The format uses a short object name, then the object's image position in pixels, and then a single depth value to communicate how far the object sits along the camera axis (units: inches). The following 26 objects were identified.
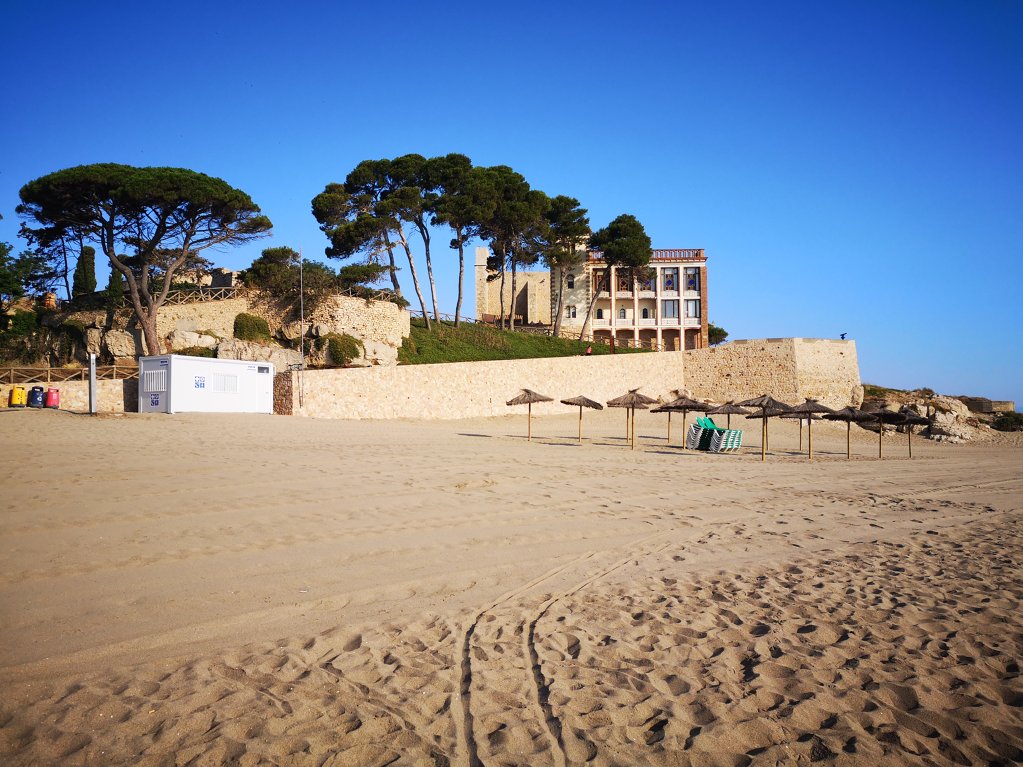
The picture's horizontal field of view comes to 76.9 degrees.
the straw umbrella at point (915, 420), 870.4
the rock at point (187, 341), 1018.1
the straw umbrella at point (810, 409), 829.7
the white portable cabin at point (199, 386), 775.1
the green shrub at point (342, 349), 1053.2
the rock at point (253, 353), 981.8
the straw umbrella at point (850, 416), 862.5
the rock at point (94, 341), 1013.2
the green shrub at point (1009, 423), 1360.7
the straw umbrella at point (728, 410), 872.5
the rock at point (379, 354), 1104.2
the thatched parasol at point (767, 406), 812.0
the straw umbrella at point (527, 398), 870.9
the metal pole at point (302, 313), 1039.9
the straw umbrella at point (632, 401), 836.6
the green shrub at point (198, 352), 1002.1
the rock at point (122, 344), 1000.2
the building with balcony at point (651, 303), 1964.8
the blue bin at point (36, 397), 774.5
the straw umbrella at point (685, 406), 861.2
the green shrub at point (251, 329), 1070.4
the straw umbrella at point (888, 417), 869.2
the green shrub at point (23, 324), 1027.3
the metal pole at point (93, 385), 725.6
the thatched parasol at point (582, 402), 857.5
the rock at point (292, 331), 1109.7
